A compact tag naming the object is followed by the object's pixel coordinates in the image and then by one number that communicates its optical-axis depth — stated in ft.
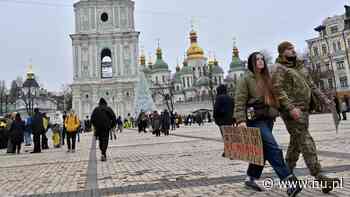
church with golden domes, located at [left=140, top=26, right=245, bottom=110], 328.78
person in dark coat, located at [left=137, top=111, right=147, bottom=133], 103.05
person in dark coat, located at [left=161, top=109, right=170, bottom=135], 79.82
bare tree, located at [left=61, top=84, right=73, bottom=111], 277.93
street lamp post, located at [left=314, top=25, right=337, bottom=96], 192.05
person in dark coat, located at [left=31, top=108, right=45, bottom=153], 51.42
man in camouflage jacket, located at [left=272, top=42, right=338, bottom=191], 15.74
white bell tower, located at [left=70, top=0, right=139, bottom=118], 197.77
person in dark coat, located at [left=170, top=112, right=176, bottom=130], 109.66
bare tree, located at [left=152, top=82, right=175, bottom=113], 312.09
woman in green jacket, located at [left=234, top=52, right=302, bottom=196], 16.16
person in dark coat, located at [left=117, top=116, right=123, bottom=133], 119.05
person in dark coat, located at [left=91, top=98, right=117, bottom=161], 35.98
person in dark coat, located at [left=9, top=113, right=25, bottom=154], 52.80
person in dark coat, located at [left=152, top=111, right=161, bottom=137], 77.71
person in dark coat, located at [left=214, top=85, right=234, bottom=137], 31.58
